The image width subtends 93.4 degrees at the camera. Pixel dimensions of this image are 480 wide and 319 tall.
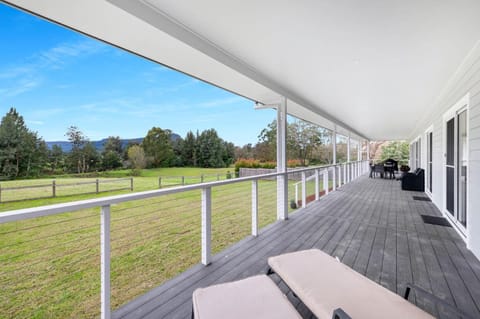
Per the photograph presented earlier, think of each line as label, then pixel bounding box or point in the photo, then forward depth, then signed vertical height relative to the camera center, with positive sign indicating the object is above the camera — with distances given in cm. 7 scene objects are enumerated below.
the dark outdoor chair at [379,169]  1184 -53
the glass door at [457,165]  351 -10
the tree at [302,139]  1772 +155
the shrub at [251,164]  997 -27
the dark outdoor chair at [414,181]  782 -77
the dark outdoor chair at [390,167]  1184 -42
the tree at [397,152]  2092 +71
